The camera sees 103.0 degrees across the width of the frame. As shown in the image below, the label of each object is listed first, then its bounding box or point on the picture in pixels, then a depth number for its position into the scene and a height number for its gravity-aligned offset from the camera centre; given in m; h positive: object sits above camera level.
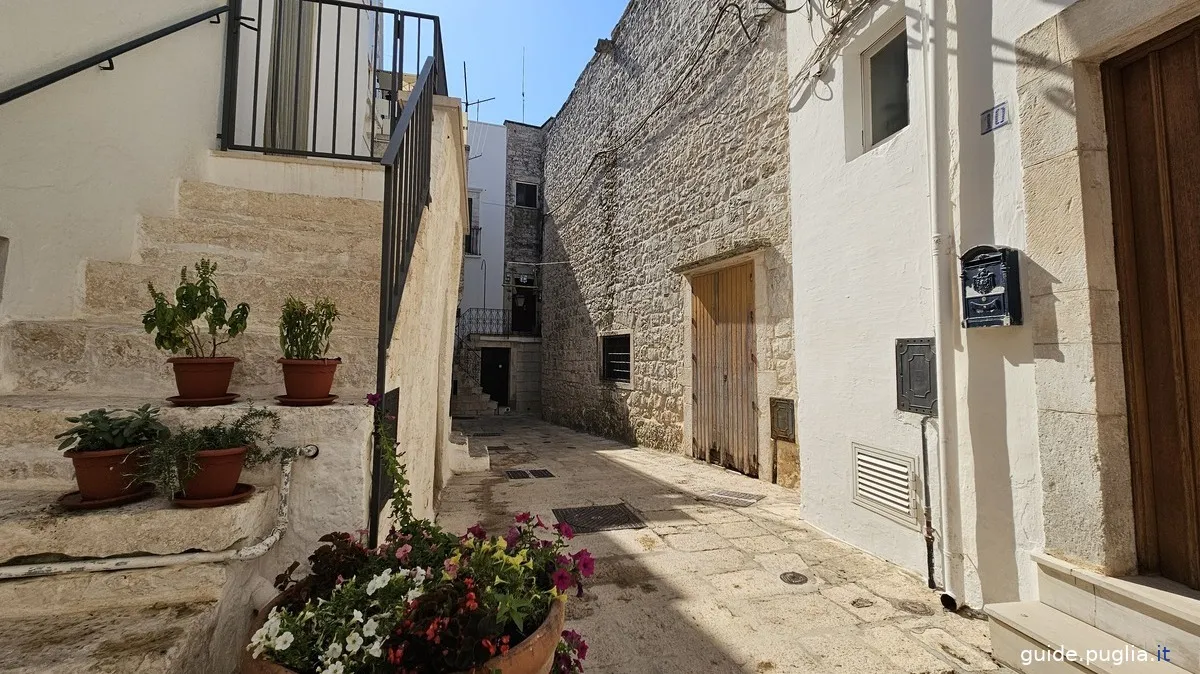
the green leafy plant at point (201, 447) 1.43 -0.27
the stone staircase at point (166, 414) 1.29 -0.18
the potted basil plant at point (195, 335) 1.70 +0.10
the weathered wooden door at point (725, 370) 5.61 -0.12
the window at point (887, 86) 3.38 +2.01
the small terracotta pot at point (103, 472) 1.40 -0.33
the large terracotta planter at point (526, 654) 1.19 -0.77
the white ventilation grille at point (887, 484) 2.94 -0.81
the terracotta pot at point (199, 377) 1.72 -0.06
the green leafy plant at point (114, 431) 1.41 -0.21
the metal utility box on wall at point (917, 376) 2.76 -0.10
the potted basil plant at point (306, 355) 1.80 +0.03
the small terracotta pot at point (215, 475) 1.45 -0.35
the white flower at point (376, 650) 1.18 -0.71
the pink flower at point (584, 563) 1.52 -0.65
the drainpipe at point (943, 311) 2.62 +0.27
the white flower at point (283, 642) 1.21 -0.72
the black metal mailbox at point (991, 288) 2.29 +0.36
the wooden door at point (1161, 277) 1.90 +0.34
